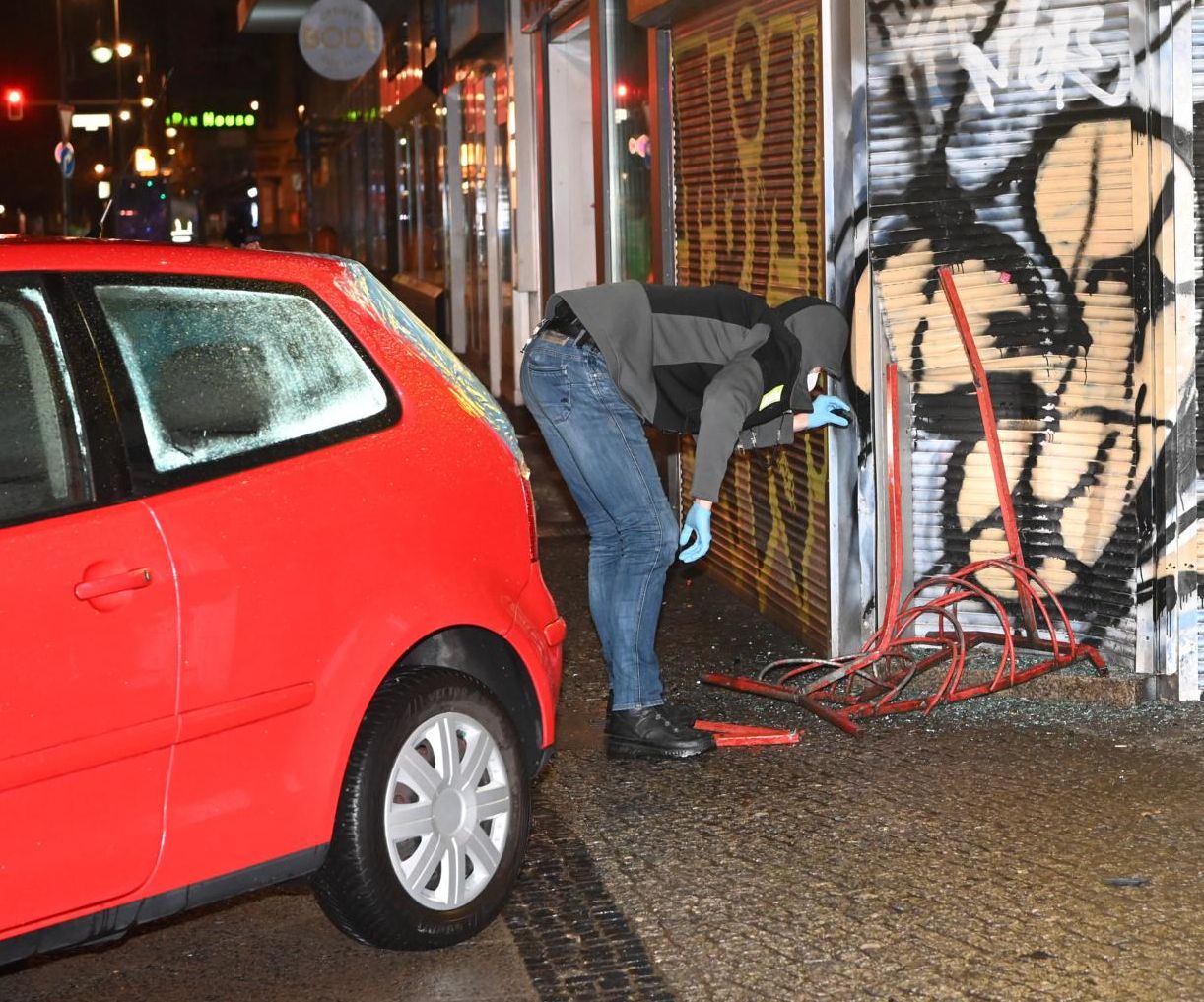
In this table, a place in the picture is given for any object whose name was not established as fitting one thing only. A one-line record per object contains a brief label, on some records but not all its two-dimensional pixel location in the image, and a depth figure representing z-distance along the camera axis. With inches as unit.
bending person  219.6
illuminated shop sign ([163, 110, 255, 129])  3243.1
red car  140.6
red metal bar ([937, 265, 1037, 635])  256.4
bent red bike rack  249.4
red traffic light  1787.6
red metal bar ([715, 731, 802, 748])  239.5
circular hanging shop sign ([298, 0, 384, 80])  934.4
